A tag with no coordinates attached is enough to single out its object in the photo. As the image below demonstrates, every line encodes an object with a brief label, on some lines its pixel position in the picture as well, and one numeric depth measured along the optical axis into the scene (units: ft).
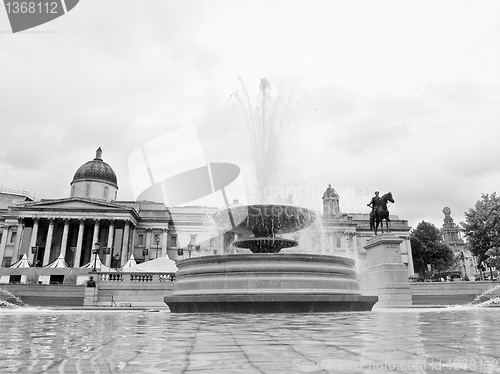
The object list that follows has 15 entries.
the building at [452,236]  390.42
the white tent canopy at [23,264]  132.57
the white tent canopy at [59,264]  132.05
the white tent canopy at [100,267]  127.11
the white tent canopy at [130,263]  121.31
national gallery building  194.08
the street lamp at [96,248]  108.10
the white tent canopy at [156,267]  114.47
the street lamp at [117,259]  178.25
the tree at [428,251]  240.94
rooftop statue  223.40
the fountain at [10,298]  90.44
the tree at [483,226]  128.67
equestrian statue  73.46
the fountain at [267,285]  36.37
